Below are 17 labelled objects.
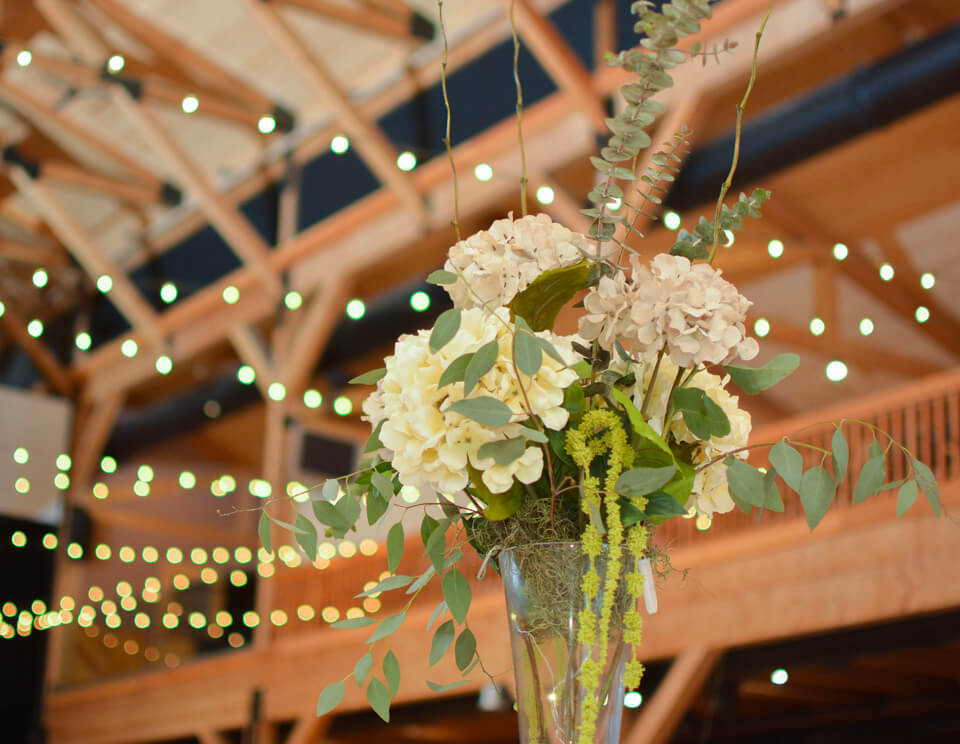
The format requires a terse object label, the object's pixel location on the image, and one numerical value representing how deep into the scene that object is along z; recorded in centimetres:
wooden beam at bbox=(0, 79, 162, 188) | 894
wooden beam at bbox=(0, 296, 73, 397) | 1038
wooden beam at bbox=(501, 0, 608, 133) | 660
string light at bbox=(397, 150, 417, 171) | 502
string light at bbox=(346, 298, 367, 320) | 752
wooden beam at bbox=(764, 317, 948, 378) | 810
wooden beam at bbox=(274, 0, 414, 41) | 745
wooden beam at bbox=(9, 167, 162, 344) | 904
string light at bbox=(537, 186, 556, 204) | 498
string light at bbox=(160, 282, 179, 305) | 603
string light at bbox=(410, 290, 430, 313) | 710
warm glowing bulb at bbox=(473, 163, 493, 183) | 451
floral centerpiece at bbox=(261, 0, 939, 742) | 121
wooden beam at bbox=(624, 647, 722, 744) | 593
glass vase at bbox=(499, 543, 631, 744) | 122
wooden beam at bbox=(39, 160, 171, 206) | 930
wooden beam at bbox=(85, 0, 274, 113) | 811
